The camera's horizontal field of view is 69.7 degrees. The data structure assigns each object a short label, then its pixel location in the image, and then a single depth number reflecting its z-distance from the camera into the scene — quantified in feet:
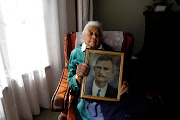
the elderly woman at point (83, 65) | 3.27
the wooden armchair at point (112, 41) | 4.40
